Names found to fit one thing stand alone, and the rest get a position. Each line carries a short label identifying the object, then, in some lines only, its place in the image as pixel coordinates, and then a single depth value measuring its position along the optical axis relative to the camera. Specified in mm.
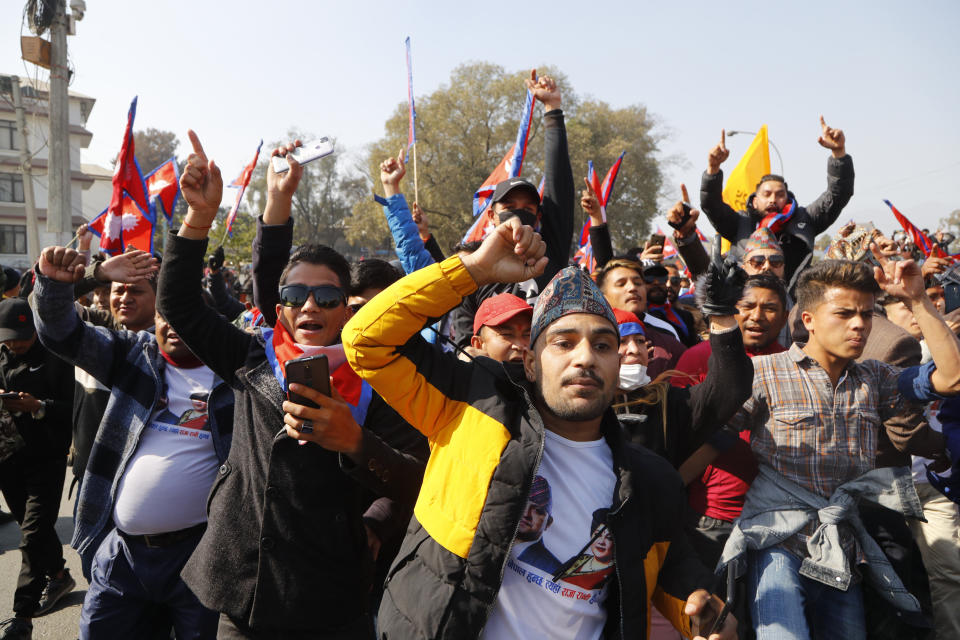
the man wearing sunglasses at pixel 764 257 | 4410
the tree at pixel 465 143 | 34844
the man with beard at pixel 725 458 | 3023
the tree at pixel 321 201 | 55000
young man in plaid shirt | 2674
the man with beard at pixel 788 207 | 5172
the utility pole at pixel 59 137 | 12852
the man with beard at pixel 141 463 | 2795
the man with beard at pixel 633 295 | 4023
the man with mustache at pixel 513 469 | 1871
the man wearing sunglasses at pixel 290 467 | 2277
